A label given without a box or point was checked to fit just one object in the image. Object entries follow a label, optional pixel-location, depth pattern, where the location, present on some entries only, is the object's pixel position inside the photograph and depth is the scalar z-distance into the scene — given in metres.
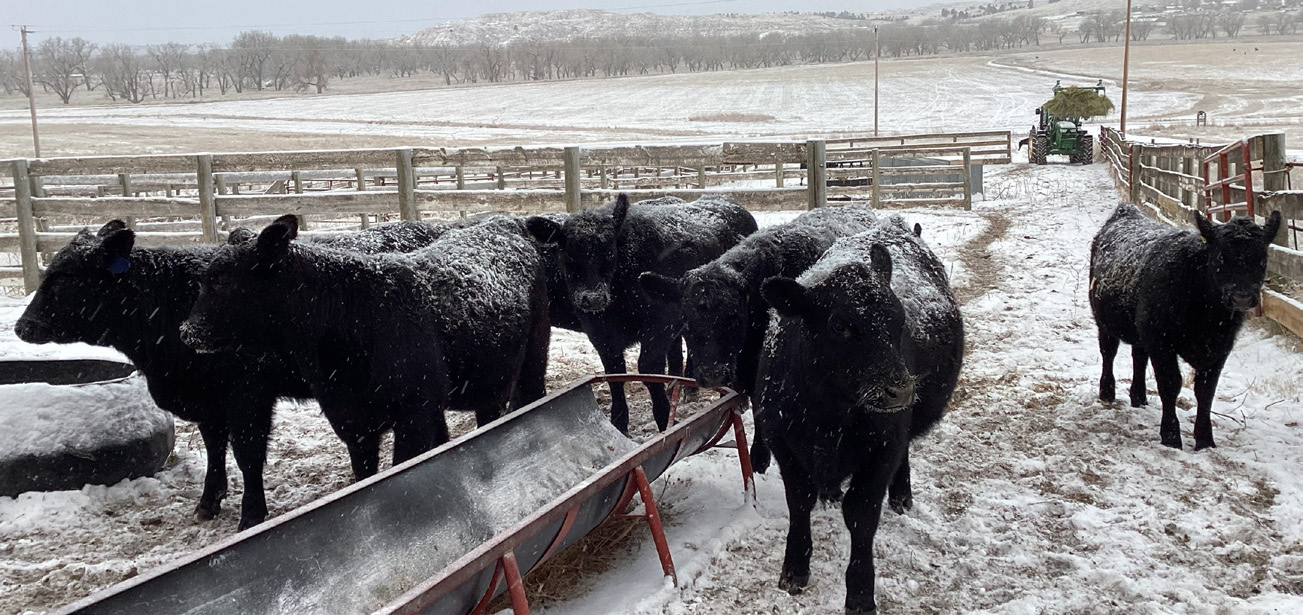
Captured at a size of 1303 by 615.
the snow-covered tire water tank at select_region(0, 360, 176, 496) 4.96
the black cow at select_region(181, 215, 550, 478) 4.41
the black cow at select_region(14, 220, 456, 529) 4.79
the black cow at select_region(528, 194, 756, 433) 5.95
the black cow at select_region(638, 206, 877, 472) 4.55
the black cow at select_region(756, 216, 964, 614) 3.61
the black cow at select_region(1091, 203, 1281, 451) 5.19
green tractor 28.78
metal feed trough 2.99
